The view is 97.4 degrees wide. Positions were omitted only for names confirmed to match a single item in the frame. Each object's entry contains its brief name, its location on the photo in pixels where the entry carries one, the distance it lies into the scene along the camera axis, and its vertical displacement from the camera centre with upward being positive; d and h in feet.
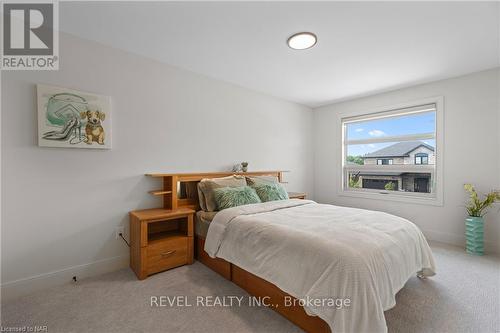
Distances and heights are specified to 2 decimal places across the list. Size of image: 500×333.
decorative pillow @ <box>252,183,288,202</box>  9.62 -1.18
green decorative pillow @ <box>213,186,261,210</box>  8.35 -1.23
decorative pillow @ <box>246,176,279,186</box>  10.41 -0.71
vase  9.04 -2.86
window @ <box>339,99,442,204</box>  11.18 +0.72
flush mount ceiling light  6.95 +4.14
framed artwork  6.59 +1.48
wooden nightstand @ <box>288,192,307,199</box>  11.88 -1.64
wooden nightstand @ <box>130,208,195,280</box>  7.21 -2.69
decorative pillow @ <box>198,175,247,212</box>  8.57 -0.91
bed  4.15 -2.20
